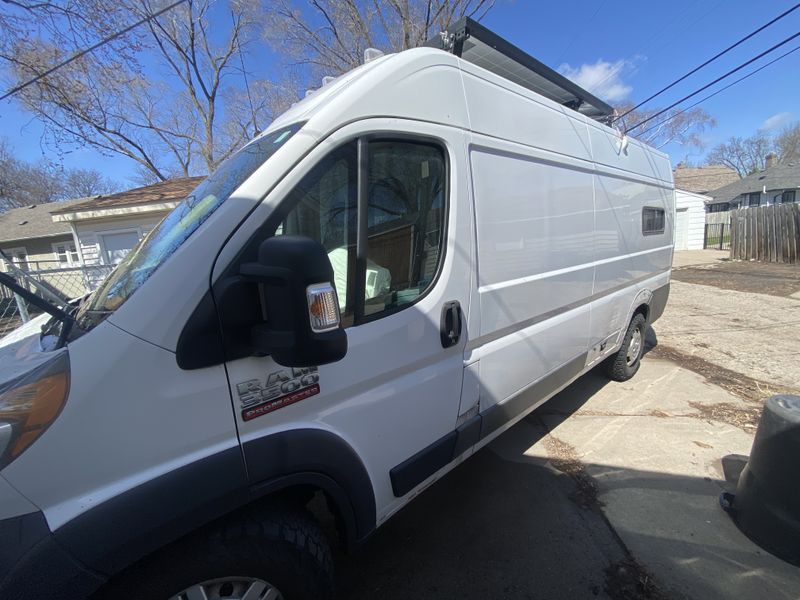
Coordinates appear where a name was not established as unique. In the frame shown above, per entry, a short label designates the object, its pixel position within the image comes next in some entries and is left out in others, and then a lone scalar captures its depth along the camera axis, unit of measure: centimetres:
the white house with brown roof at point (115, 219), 1134
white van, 111
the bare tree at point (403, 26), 1412
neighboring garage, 2327
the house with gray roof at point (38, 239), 1984
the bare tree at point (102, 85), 752
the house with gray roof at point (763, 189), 3088
